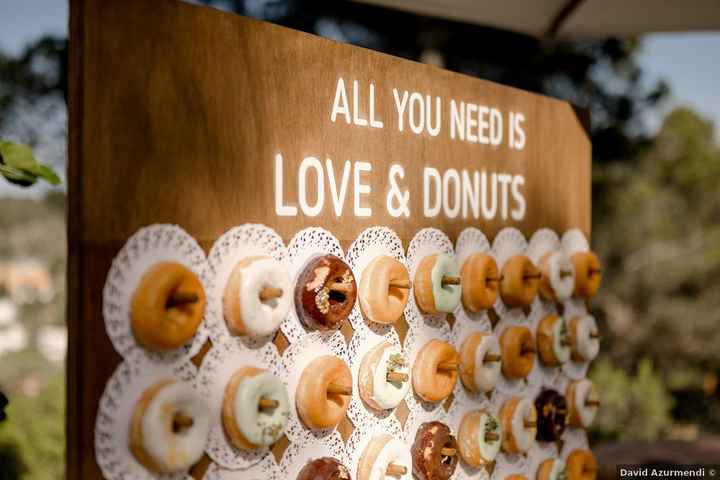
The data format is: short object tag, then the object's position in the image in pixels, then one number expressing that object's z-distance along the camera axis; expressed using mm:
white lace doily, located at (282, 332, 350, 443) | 1490
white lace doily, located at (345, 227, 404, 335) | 1633
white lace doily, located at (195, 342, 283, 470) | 1346
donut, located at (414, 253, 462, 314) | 1783
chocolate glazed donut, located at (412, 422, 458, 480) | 1755
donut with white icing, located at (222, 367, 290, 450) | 1354
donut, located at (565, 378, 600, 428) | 2328
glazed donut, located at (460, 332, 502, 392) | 1919
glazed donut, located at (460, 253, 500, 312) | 1917
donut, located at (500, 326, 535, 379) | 2051
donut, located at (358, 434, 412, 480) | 1632
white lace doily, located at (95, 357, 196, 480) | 1197
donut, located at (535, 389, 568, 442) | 2180
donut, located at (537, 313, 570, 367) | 2205
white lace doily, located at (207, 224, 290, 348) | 1361
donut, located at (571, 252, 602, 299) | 2355
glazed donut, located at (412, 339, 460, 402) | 1766
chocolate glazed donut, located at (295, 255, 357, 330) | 1486
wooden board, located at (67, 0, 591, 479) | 1191
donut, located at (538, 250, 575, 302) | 2213
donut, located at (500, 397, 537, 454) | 2043
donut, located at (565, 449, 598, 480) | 2311
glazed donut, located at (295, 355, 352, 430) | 1481
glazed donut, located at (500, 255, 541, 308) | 2061
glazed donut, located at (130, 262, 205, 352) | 1226
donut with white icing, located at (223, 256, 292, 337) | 1355
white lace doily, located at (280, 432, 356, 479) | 1491
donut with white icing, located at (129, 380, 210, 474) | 1219
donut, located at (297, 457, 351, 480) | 1504
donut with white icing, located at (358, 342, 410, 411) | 1630
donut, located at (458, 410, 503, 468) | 1909
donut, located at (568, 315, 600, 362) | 2320
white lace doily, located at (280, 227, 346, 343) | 1491
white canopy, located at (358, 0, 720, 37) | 2723
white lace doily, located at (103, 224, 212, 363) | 1216
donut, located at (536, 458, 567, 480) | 2186
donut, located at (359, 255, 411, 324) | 1623
